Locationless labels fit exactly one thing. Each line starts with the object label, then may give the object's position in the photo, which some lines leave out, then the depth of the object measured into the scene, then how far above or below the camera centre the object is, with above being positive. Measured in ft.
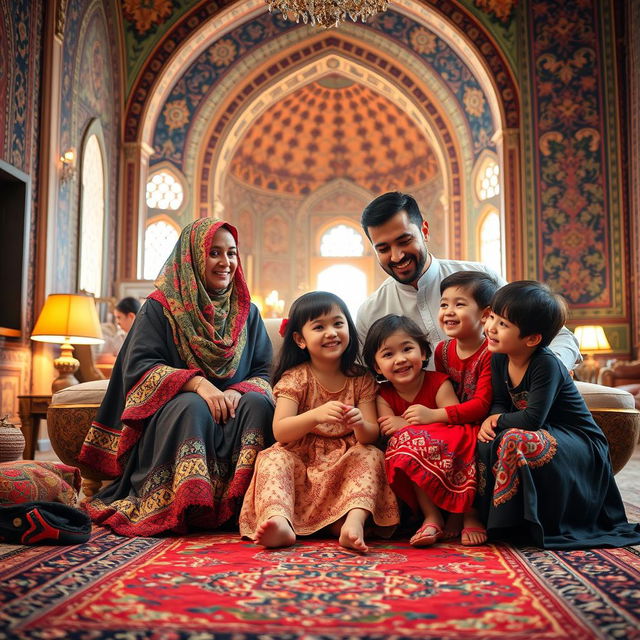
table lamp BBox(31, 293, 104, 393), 17.61 +0.95
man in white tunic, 9.47 +1.29
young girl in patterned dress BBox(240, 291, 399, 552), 7.41 -1.01
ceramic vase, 11.31 -1.30
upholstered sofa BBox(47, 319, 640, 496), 9.81 -0.85
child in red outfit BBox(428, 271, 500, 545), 7.91 +0.06
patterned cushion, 8.20 -1.48
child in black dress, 7.22 -0.93
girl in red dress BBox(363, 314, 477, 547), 7.43 -0.80
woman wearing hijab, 8.14 -0.51
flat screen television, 20.63 +3.46
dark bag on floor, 7.22 -1.69
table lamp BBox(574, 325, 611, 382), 26.09 +0.50
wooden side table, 15.25 -1.08
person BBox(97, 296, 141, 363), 19.33 +1.03
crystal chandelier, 23.39 +11.75
